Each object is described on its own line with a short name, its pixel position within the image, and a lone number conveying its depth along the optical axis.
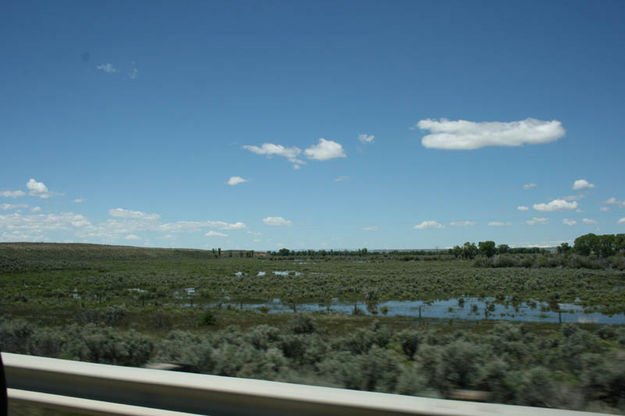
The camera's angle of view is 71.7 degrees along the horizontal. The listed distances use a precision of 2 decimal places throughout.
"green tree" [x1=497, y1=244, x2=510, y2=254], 186.91
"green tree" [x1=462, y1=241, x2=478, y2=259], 166.82
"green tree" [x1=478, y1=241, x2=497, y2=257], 159.88
